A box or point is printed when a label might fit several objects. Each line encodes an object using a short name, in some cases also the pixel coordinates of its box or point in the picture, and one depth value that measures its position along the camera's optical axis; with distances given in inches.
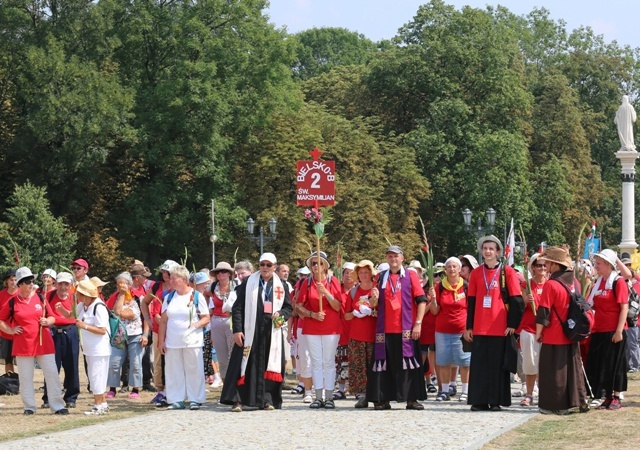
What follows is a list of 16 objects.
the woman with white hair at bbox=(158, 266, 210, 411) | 621.0
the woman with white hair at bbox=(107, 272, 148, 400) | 701.9
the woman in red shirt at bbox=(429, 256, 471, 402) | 647.8
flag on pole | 768.9
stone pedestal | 1782.7
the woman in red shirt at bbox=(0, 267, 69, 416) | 610.2
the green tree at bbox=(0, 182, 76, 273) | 1651.1
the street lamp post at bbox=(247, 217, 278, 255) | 1599.4
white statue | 1823.3
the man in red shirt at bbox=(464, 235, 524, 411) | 590.2
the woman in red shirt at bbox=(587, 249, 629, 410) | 592.1
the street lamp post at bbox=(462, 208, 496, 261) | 1592.0
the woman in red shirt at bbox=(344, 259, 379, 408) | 622.8
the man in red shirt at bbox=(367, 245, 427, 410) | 604.7
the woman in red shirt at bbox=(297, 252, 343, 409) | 619.8
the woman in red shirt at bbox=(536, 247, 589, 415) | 572.7
